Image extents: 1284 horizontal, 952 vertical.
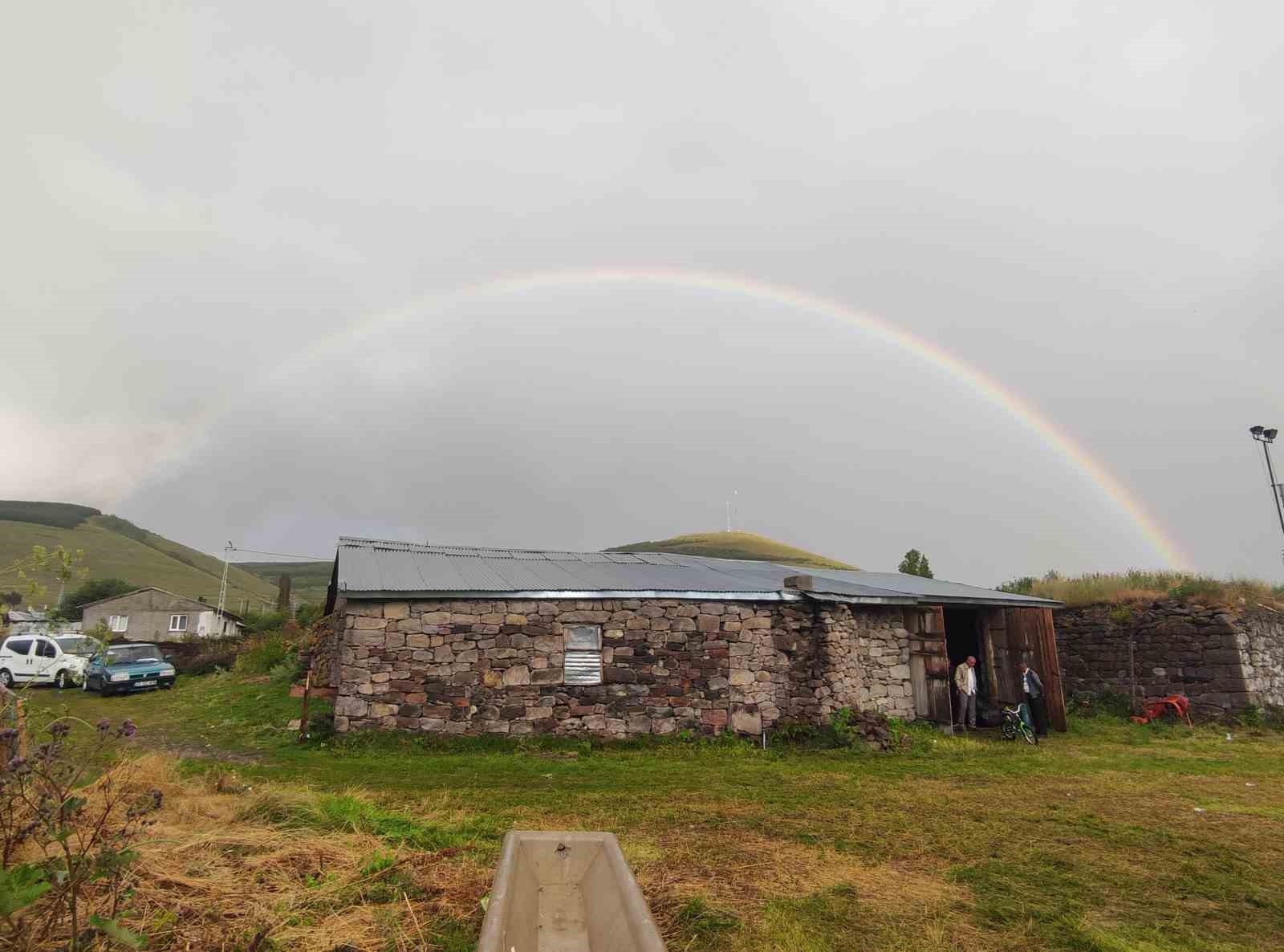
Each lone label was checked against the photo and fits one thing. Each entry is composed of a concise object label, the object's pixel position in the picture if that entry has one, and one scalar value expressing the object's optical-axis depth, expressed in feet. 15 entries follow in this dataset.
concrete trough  12.28
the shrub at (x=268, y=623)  89.30
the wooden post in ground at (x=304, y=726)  37.11
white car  64.80
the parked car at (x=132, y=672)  60.29
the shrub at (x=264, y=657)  63.72
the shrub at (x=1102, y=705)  56.44
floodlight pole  64.39
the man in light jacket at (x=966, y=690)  48.34
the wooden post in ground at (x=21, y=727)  13.60
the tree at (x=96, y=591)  190.02
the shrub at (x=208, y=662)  73.36
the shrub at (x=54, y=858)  9.79
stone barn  38.11
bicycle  45.44
